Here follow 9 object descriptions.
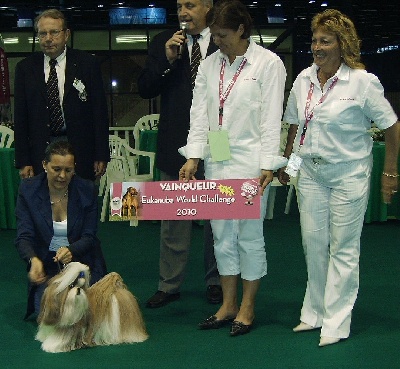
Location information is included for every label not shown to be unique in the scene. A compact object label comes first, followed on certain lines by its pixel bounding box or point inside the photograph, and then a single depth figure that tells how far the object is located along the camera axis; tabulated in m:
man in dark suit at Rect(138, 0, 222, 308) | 3.93
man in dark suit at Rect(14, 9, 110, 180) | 4.09
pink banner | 3.35
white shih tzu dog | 3.23
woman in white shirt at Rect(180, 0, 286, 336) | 3.42
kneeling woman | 3.76
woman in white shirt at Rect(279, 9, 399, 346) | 3.29
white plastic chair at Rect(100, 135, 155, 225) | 7.11
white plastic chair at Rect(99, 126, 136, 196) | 8.61
